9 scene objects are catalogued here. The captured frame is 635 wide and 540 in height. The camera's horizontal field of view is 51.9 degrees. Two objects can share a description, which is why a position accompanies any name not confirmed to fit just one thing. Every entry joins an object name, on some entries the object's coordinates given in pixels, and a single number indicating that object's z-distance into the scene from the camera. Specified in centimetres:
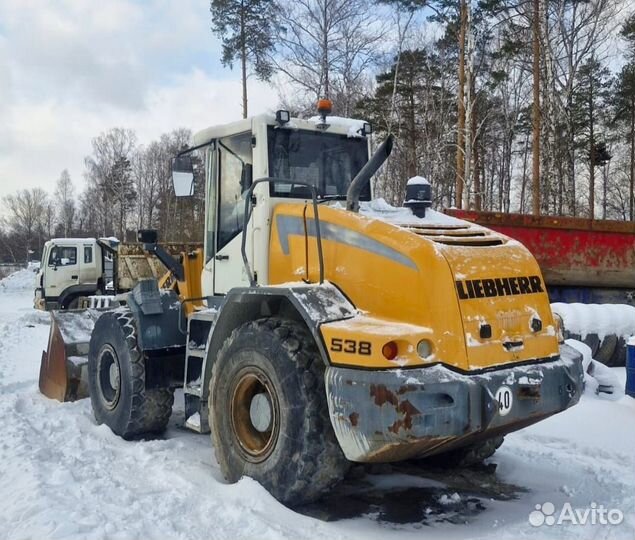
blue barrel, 719
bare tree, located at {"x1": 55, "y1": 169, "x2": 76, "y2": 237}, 7712
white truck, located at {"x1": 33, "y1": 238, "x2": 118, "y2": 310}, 1838
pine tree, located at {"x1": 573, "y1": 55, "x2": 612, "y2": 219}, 2973
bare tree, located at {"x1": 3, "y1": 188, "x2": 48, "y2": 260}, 8161
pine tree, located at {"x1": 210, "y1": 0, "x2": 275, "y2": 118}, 2634
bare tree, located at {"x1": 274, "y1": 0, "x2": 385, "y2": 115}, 2456
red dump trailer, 1141
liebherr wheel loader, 374
